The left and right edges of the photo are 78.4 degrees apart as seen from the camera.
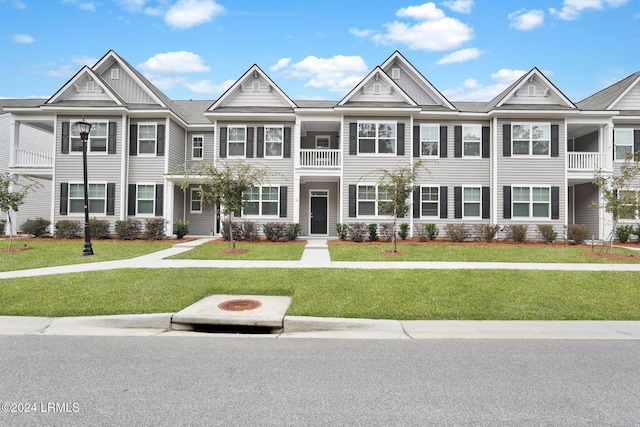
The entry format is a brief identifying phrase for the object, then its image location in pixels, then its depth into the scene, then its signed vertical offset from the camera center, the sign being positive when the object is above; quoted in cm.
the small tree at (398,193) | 1440 +87
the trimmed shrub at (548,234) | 1809 -80
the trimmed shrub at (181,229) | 1929 -60
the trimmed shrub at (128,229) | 1866 -58
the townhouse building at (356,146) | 1980 +367
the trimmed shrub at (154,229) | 1853 -57
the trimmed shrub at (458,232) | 1830 -73
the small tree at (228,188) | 1446 +108
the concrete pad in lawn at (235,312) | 674 -174
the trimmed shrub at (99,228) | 1888 -54
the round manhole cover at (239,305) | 747 -173
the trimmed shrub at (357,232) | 1836 -72
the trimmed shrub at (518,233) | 1848 -78
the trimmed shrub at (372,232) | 1848 -72
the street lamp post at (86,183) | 1367 +122
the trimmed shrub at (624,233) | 1873 -79
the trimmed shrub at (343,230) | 1878 -64
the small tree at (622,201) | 1370 +54
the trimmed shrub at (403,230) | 1909 -65
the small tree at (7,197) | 1459 +74
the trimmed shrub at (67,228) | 1869 -54
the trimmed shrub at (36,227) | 1894 -49
